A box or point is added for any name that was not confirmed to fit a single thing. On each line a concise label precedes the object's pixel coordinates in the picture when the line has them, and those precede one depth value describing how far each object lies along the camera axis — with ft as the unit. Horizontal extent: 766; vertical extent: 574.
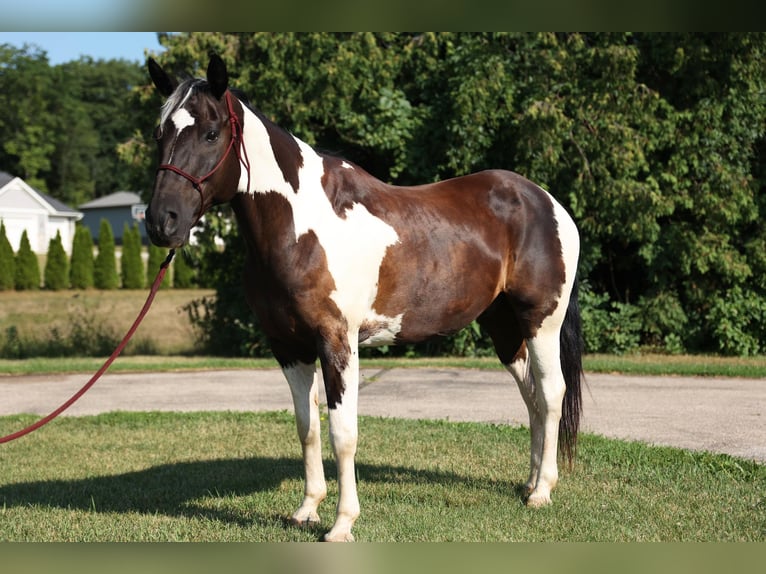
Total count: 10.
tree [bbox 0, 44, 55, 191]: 139.03
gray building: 172.76
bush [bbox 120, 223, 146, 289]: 96.53
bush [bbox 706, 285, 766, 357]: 41.98
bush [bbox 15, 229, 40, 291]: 83.71
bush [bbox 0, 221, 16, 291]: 81.97
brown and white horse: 12.92
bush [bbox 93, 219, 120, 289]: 93.91
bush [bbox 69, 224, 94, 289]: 92.17
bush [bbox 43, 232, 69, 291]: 89.15
